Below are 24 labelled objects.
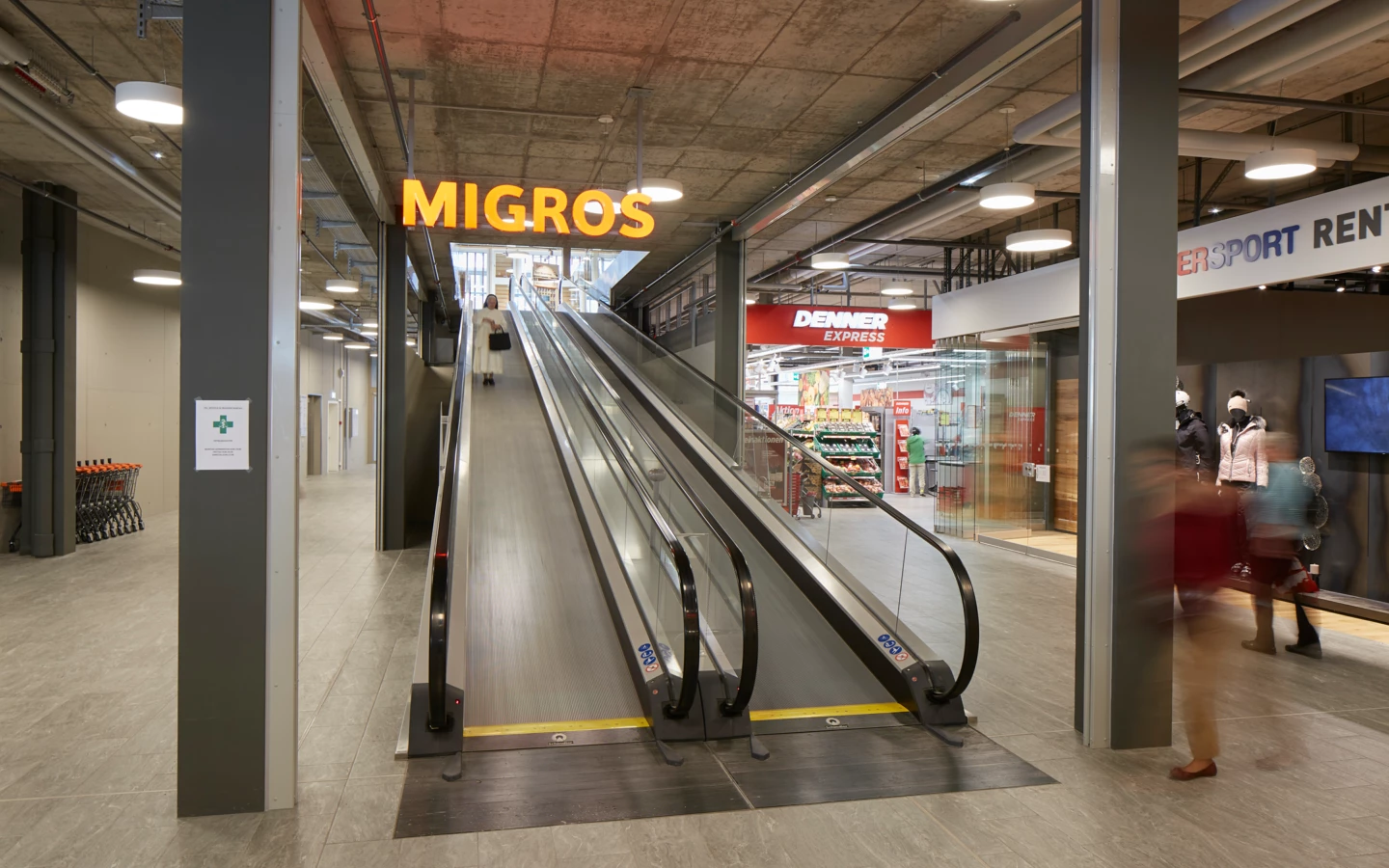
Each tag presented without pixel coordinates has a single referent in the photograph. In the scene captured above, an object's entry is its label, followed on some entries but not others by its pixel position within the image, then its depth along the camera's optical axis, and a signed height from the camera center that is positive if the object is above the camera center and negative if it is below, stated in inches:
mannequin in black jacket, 344.2 -3.5
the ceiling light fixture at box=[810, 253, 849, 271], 436.1 +86.0
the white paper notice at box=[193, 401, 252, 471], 140.7 -2.1
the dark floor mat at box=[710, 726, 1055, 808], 154.6 -64.4
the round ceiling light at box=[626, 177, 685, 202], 301.7 +85.0
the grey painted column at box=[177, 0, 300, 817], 140.3 +4.7
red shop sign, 562.3 +70.4
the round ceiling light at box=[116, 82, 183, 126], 215.8 +81.3
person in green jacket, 826.8 -32.8
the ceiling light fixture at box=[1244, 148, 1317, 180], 256.4 +81.7
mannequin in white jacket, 324.2 -4.9
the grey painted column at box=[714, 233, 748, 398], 486.9 +73.8
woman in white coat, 559.8 +50.0
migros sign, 278.5 +73.0
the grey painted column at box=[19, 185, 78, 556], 396.2 +20.5
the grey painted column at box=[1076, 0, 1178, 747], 173.2 +14.2
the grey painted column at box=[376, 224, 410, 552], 421.4 +16.2
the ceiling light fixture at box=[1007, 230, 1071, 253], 360.2 +80.9
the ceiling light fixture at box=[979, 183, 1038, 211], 310.8 +86.2
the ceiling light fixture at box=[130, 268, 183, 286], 429.1 +73.4
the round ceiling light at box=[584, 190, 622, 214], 297.1 +76.8
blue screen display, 303.7 +7.4
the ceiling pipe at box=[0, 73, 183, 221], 272.4 +104.6
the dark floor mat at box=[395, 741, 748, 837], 141.7 -64.2
